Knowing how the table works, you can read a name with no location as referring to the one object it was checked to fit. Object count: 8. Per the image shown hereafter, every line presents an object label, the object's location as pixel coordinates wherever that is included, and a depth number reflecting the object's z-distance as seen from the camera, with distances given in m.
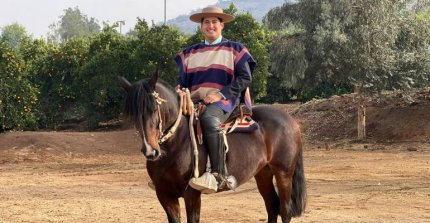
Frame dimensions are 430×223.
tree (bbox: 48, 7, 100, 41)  151.50
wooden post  21.23
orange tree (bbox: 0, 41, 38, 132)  22.08
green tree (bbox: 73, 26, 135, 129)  24.03
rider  6.21
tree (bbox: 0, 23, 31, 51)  138.71
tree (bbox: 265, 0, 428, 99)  20.22
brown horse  5.39
